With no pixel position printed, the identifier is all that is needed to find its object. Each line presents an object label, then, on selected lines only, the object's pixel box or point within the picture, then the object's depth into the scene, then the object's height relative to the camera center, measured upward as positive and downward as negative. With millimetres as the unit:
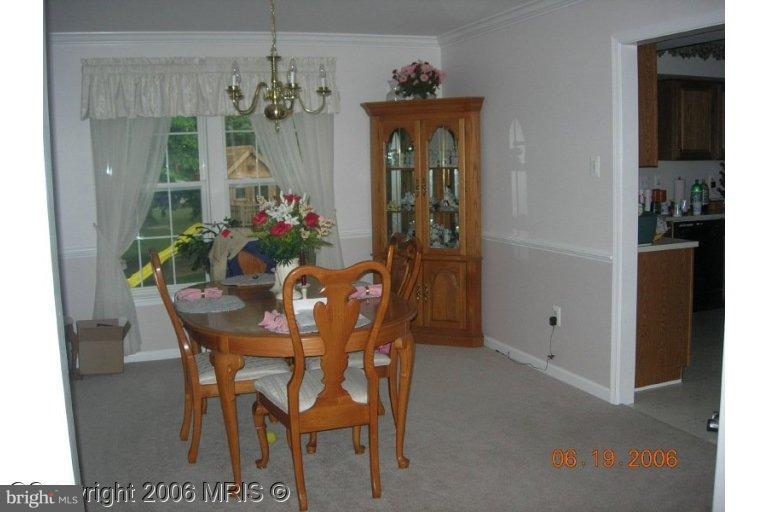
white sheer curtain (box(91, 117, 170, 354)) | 4762 +69
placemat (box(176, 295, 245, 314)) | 3064 -507
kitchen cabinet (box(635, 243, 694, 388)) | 3877 -770
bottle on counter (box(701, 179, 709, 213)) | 6102 -120
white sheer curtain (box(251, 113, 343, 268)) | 5109 +305
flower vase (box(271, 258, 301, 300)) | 3223 -368
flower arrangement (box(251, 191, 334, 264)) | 3125 -154
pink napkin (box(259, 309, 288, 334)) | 2635 -511
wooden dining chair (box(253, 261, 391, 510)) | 2436 -776
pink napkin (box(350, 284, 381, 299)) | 3258 -487
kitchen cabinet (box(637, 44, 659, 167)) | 3734 +455
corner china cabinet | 4898 -26
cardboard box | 4488 -994
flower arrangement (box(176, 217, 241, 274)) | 4820 -329
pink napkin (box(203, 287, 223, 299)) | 3330 -479
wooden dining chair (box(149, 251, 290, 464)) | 3010 -801
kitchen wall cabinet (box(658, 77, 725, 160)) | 5797 +585
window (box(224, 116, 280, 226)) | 5125 +213
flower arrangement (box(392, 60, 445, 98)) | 5043 +869
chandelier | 3137 +514
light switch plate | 3775 +121
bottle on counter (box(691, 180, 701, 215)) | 6023 -133
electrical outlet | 4215 -806
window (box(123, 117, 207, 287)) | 5016 -44
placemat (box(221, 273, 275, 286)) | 3690 -472
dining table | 2609 -587
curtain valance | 4699 +836
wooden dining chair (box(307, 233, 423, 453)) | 3225 -487
